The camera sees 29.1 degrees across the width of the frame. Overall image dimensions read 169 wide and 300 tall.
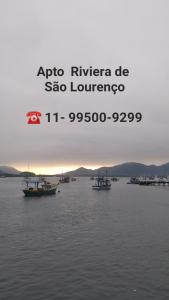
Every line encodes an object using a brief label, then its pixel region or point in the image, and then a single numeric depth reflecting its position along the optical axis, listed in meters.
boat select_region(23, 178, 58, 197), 124.41
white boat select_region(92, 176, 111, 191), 177.88
